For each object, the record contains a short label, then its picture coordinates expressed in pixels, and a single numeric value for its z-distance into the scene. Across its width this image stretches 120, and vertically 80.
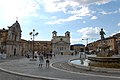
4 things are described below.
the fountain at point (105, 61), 9.89
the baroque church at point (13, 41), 38.04
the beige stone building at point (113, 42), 53.46
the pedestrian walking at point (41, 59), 11.53
